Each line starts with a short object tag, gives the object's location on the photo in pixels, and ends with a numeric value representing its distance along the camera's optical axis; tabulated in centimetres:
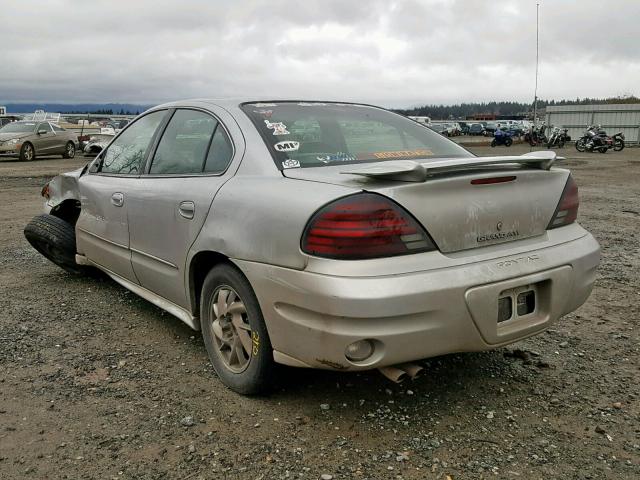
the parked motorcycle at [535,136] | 3094
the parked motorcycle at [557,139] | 3019
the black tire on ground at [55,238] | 485
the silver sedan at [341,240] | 236
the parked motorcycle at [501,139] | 3036
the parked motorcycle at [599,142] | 2639
